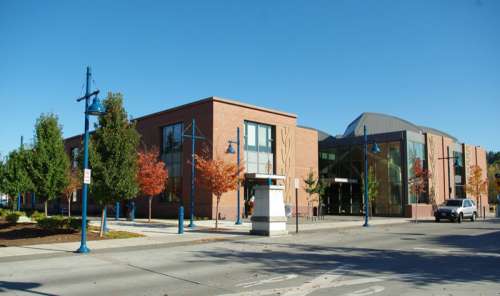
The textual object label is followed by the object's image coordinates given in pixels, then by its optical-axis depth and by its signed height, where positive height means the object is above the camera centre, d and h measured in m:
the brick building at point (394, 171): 45.06 +1.99
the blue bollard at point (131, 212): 30.80 -1.57
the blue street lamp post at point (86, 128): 15.03 +2.12
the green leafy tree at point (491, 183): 70.81 +0.94
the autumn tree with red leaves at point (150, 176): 28.45 +0.83
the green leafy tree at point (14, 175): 30.17 +1.00
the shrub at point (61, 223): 21.75 -1.63
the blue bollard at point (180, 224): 22.01 -1.69
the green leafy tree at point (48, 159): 24.72 +1.67
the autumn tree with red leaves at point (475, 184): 53.32 +0.60
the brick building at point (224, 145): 33.89 +3.69
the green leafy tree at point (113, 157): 19.50 +1.40
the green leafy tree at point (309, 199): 41.06 -0.90
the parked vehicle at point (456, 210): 34.31 -1.64
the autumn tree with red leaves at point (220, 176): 25.78 +0.75
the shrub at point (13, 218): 25.88 -1.64
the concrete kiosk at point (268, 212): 22.02 -1.13
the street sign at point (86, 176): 15.21 +0.44
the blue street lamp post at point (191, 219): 25.02 -1.74
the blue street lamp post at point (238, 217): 29.17 -1.80
